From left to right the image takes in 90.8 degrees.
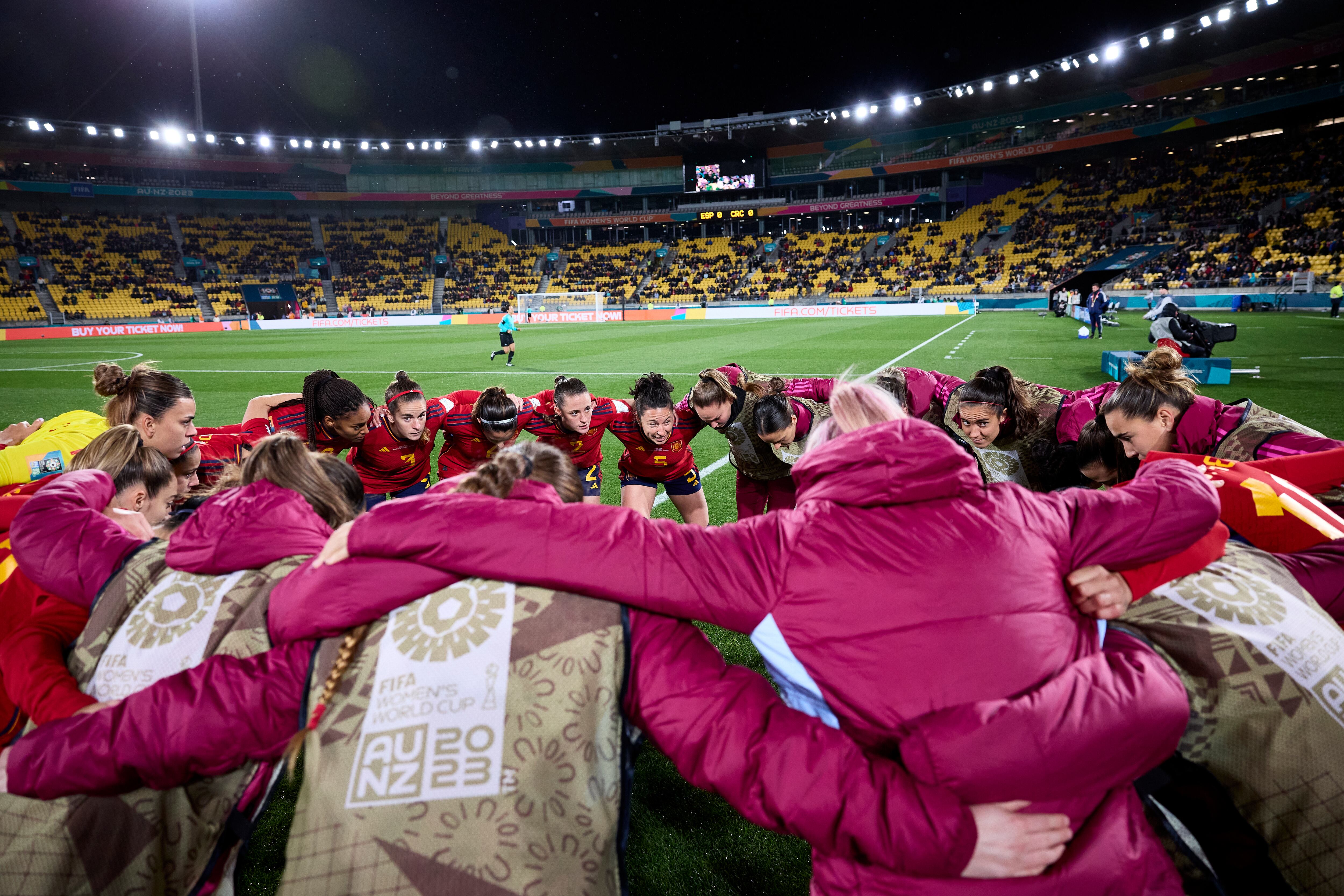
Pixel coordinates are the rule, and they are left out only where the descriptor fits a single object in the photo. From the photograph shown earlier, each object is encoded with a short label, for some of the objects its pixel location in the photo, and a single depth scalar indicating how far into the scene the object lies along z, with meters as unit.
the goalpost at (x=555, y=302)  39.25
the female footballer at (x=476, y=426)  4.65
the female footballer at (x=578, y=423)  4.77
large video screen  54.16
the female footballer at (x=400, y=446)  4.95
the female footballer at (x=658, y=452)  4.67
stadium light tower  41.59
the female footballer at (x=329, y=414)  4.43
